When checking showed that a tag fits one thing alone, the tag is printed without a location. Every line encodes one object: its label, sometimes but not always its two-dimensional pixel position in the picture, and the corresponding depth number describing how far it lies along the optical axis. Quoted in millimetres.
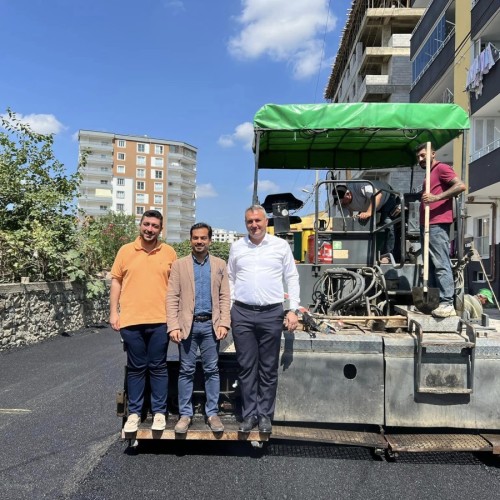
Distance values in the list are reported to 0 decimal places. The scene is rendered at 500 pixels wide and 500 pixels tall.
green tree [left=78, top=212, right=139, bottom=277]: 11695
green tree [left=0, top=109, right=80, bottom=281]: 10008
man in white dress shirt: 3783
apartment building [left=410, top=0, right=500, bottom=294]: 15781
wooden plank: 3686
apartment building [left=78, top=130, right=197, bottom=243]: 90438
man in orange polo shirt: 3939
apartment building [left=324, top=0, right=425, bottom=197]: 37375
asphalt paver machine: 3602
